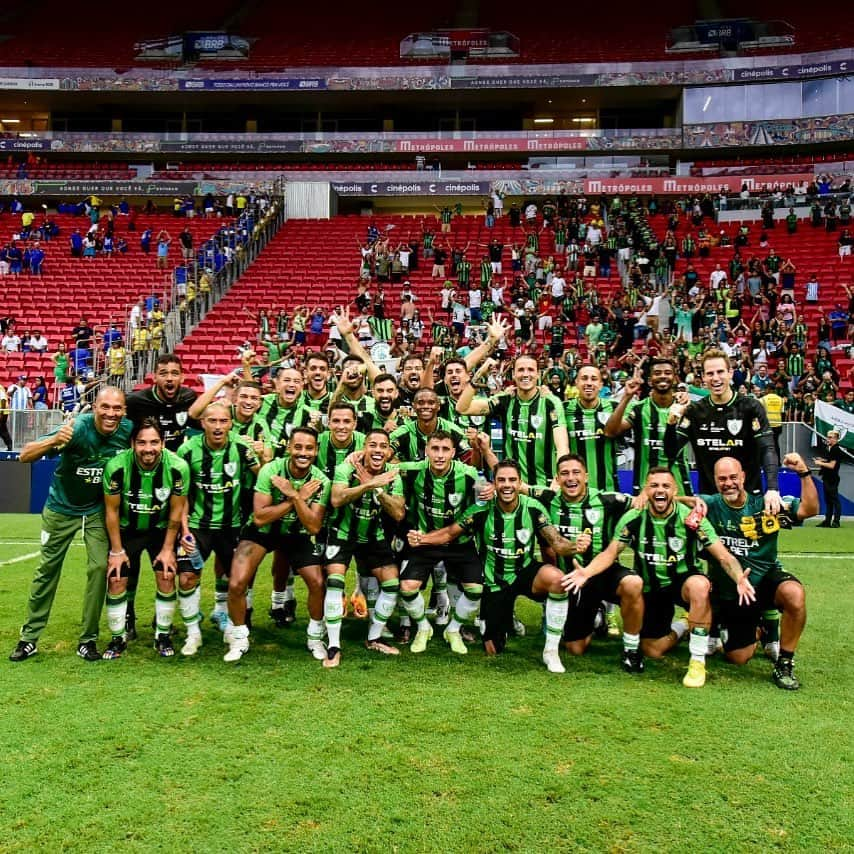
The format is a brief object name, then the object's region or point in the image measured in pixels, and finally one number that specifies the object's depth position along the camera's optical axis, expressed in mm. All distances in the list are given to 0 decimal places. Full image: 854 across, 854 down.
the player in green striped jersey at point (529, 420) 6801
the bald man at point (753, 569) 5410
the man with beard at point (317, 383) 7547
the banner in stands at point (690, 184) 30406
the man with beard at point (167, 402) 6582
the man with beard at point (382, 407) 7125
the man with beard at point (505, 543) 5961
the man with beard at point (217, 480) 6207
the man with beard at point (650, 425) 6457
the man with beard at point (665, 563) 5562
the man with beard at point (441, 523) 6086
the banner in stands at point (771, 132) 31125
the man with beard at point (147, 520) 5836
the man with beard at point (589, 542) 5723
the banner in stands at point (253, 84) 35188
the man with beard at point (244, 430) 6480
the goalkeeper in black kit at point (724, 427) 6137
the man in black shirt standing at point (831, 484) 12922
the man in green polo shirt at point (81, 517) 5828
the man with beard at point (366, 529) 5879
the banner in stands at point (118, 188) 33125
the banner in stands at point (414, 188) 32656
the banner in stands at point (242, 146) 35062
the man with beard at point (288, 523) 5840
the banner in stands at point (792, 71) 31078
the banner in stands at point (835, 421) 13734
